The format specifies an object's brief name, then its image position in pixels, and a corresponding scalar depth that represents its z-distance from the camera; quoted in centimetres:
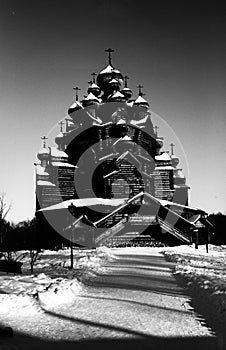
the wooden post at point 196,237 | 2798
